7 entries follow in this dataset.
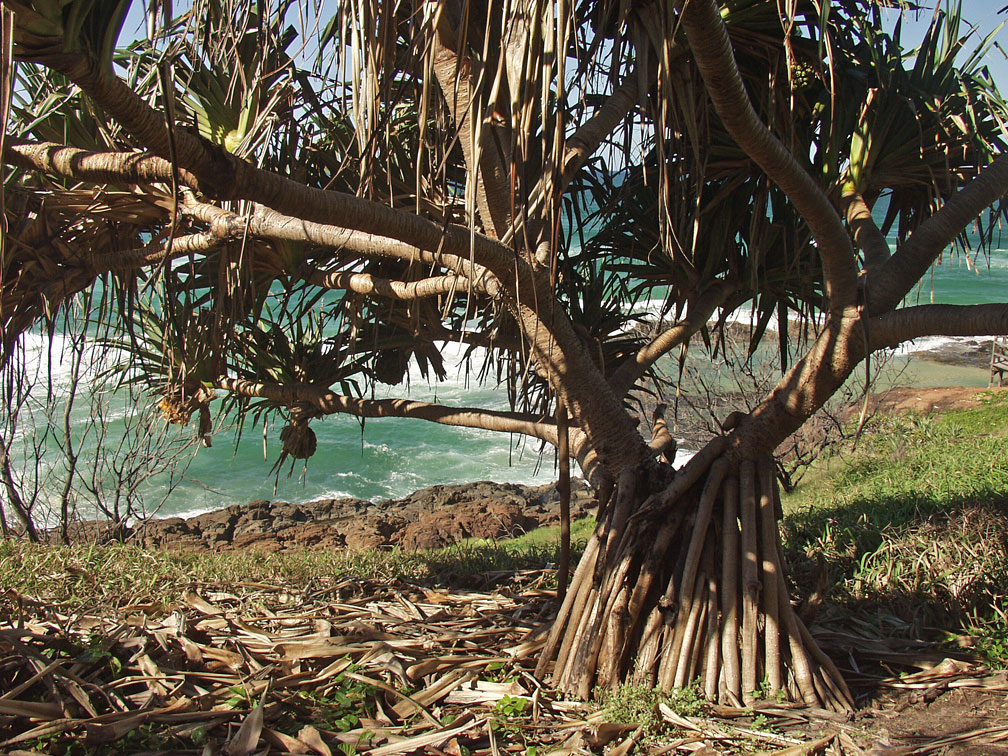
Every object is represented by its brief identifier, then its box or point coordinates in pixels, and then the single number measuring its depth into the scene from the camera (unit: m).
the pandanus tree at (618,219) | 1.82
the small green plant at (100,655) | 2.48
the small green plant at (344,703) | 2.32
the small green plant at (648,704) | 2.33
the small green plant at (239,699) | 2.34
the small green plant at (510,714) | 2.34
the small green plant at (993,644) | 2.69
